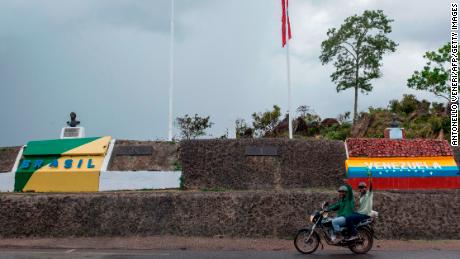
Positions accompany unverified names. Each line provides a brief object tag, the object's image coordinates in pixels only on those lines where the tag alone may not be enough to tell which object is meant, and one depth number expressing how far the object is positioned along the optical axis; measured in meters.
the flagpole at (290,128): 19.80
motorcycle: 11.41
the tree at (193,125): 30.68
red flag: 21.20
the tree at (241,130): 30.96
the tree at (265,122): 32.31
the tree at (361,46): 35.50
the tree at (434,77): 36.69
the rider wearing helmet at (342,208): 11.45
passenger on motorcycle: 11.48
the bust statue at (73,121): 19.20
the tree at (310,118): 35.88
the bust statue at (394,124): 20.00
